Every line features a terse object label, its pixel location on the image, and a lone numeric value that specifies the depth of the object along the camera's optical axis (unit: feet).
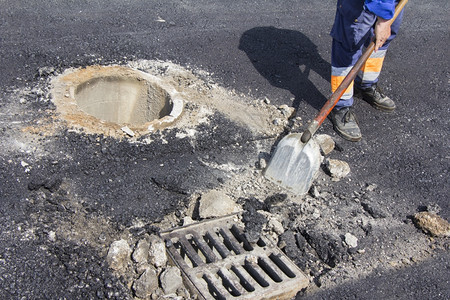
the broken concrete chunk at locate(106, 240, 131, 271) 8.57
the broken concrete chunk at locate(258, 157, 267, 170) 11.41
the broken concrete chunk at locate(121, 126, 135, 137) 11.46
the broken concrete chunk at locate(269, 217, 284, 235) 9.86
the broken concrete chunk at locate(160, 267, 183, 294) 8.35
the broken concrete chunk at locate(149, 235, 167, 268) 8.77
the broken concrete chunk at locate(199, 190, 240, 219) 9.81
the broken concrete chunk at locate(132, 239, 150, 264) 8.74
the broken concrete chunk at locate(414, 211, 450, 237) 10.34
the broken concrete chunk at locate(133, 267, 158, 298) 8.21
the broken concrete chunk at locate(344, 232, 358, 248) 9.82
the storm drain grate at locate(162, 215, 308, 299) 8.57
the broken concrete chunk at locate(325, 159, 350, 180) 11.52
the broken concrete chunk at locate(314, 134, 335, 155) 12.26
